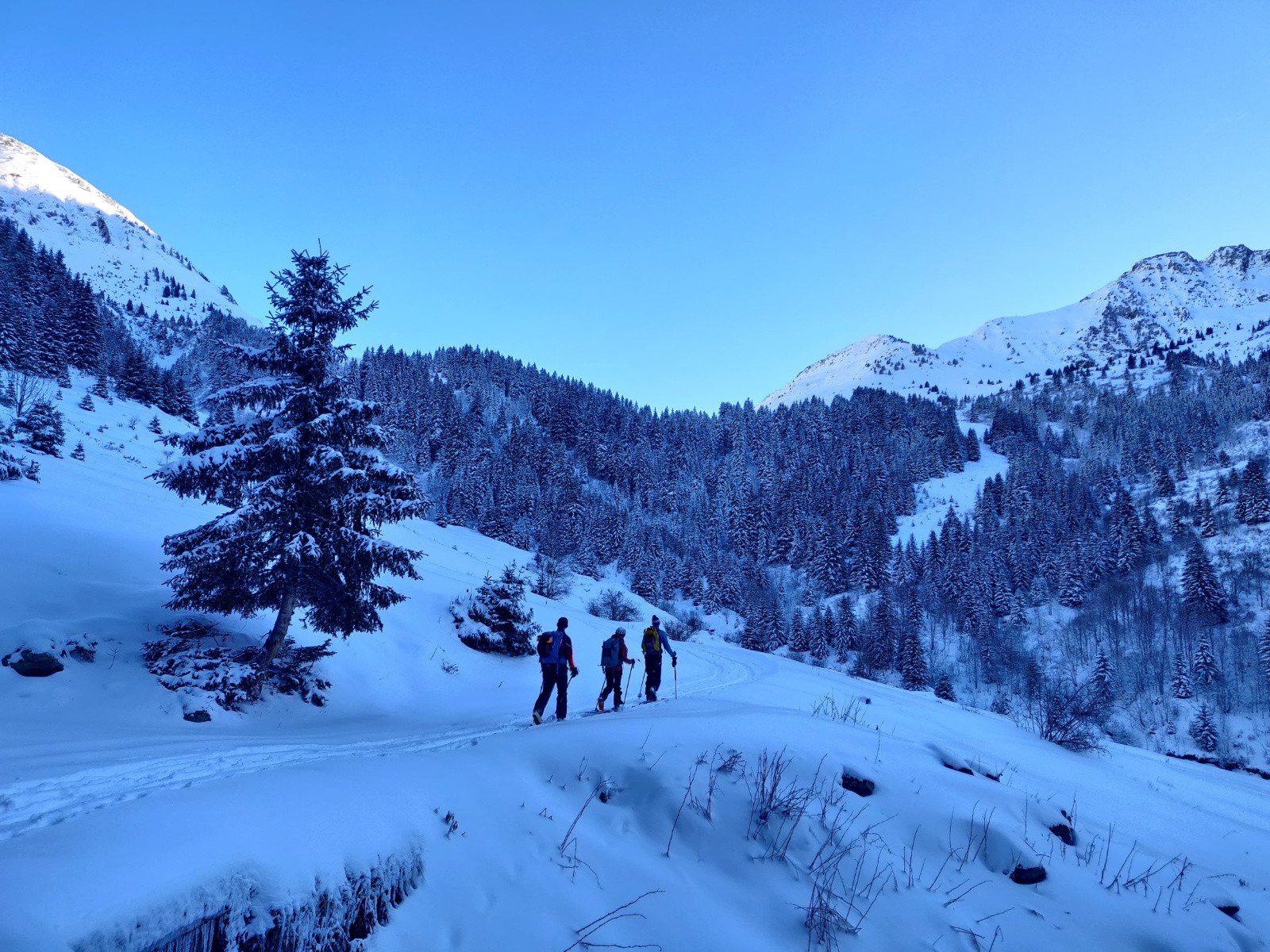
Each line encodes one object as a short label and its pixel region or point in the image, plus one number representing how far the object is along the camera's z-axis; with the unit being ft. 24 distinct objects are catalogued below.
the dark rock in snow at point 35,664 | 28.86
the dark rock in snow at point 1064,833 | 18.75
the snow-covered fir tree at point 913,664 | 182.19
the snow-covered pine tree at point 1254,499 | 248.52
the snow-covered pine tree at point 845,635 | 215.92
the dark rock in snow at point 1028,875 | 15.75
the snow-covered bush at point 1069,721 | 40.78
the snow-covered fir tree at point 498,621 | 60.29
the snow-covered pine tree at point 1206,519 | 255.50
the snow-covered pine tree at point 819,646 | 207.82
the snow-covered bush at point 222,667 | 32.65
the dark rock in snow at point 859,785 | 18.88
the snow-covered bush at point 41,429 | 76.89
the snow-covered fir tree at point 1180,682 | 175.32
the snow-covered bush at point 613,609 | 121.39
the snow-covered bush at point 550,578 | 122.21
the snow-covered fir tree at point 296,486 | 33.47
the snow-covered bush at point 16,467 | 52.65
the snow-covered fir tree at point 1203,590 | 201.98
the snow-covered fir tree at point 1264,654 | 166.61
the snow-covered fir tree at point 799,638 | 211.20
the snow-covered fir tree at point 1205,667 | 174.81
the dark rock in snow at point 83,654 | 31.14
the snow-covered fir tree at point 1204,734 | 149.69
